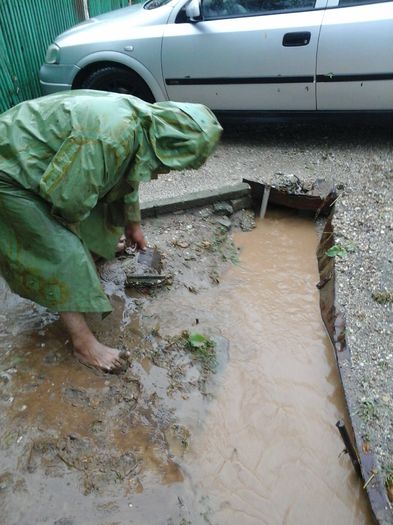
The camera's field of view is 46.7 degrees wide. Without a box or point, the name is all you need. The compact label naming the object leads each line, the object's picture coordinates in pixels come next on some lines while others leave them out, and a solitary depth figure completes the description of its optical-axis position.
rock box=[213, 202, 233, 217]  4.41
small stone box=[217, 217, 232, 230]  4.35
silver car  4.54
